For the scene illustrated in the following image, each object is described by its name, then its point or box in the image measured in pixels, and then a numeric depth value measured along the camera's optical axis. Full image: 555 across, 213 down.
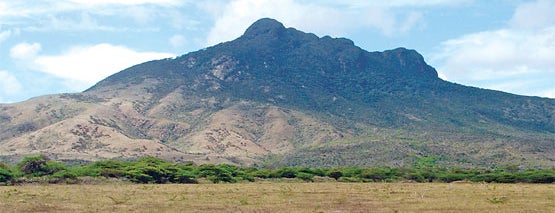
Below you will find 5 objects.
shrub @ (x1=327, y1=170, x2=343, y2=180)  96.29
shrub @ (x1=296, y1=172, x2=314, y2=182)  90.69
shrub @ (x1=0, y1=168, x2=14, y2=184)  68.81
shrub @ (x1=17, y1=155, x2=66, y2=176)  78.19
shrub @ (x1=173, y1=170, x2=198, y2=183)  79.75
